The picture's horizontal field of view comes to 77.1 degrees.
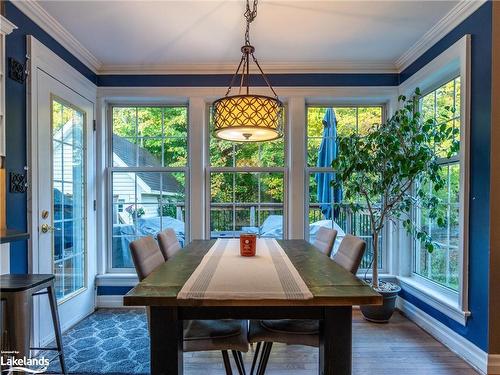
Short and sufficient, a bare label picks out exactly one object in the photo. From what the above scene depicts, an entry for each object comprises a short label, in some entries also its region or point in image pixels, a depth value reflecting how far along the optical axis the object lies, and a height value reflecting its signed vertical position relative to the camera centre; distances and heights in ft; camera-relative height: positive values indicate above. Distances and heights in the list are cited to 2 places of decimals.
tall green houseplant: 8.55 +0.44
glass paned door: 7.88 -0.53
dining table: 4.03 -1.78
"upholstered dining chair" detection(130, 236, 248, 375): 4.94 -2.45
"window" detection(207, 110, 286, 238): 11.30 -0.27
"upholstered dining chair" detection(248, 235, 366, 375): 5.13 -2.49
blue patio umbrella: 11.33 +0.16
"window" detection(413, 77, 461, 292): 8.35 -0.94
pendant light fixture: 5.65 +1.27
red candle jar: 6.48 -1.30
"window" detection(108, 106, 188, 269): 11.36 +0.14
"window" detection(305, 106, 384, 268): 11.34 +0.51
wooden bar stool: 5.36 -2.25
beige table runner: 4.11 -1.47
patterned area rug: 7.10 -4.20
